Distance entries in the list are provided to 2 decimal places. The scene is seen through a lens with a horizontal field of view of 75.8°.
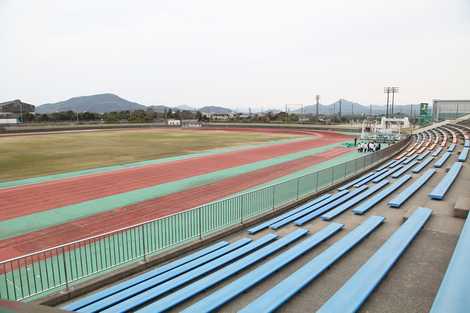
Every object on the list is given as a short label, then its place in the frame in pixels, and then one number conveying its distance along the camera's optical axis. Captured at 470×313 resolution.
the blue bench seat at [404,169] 16.48
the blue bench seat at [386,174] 15.66
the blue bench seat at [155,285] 5.79
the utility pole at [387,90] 75.61
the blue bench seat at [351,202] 10.44
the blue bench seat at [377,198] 10.79
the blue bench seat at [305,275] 5.17
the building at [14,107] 146.68
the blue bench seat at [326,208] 10.33
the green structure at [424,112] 60.67
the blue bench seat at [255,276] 5.33
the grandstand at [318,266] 5.25
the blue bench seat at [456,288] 3.20
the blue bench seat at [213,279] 5.47
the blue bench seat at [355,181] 15.23
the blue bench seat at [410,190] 11.11
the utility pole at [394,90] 75.36
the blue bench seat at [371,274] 4.93
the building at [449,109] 68.31
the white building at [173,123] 86.63
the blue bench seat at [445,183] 11.48
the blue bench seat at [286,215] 10.28
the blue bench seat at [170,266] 6.38
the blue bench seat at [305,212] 10.34
